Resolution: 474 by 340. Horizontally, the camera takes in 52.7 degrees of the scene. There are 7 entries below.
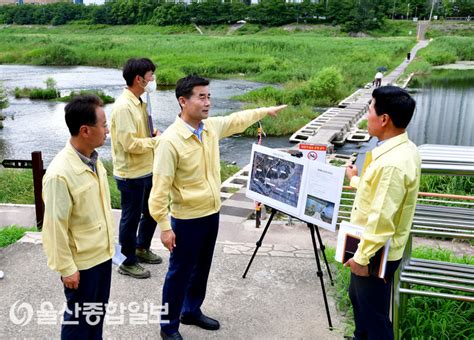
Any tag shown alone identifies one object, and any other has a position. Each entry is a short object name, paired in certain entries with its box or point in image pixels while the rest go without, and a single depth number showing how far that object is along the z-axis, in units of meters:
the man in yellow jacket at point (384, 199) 2.34
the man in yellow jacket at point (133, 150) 3.72
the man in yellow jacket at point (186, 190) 2.93
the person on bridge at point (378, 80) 21.02
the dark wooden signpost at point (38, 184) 4.96
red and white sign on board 4.48
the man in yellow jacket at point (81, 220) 2.40
